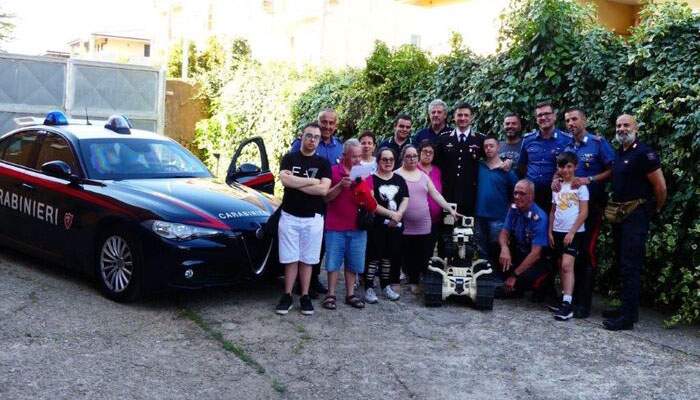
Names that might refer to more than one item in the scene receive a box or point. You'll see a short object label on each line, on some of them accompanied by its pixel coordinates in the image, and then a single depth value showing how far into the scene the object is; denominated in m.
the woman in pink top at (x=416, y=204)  6.95
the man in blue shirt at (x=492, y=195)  7.19
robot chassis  6.62
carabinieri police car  6.07
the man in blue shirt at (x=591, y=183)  6.54
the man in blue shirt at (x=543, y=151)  6.82
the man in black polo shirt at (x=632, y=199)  6.01
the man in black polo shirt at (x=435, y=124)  7.47
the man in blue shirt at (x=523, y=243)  6.73
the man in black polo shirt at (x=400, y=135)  7.51
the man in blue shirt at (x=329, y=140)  7.35
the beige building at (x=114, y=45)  61.25
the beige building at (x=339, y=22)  18.64
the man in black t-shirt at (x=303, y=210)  6.11
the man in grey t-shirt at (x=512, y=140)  7.27
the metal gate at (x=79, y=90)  12.69
